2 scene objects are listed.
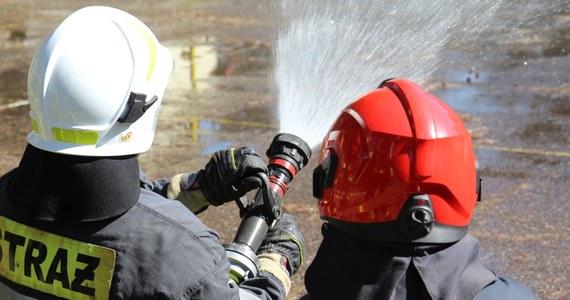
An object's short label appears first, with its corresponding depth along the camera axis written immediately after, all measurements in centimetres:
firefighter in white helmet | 462
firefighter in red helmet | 448
